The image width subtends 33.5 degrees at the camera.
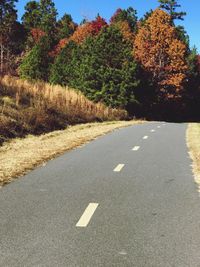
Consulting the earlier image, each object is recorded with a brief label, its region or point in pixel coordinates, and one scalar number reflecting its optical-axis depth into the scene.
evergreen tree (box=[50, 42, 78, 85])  37.67
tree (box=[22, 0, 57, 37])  63.46
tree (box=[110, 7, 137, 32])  59.91
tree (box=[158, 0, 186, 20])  52.55
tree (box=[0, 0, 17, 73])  53.25
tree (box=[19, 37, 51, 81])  44.76
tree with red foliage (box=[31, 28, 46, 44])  62.30
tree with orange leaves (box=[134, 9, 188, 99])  39.27
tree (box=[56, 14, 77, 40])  58.04
